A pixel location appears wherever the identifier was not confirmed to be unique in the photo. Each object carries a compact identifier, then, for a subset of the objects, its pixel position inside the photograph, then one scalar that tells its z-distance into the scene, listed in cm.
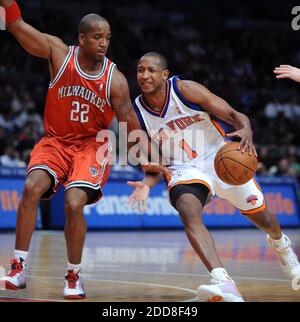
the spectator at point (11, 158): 1583
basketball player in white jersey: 661
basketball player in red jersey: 657
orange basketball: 643
